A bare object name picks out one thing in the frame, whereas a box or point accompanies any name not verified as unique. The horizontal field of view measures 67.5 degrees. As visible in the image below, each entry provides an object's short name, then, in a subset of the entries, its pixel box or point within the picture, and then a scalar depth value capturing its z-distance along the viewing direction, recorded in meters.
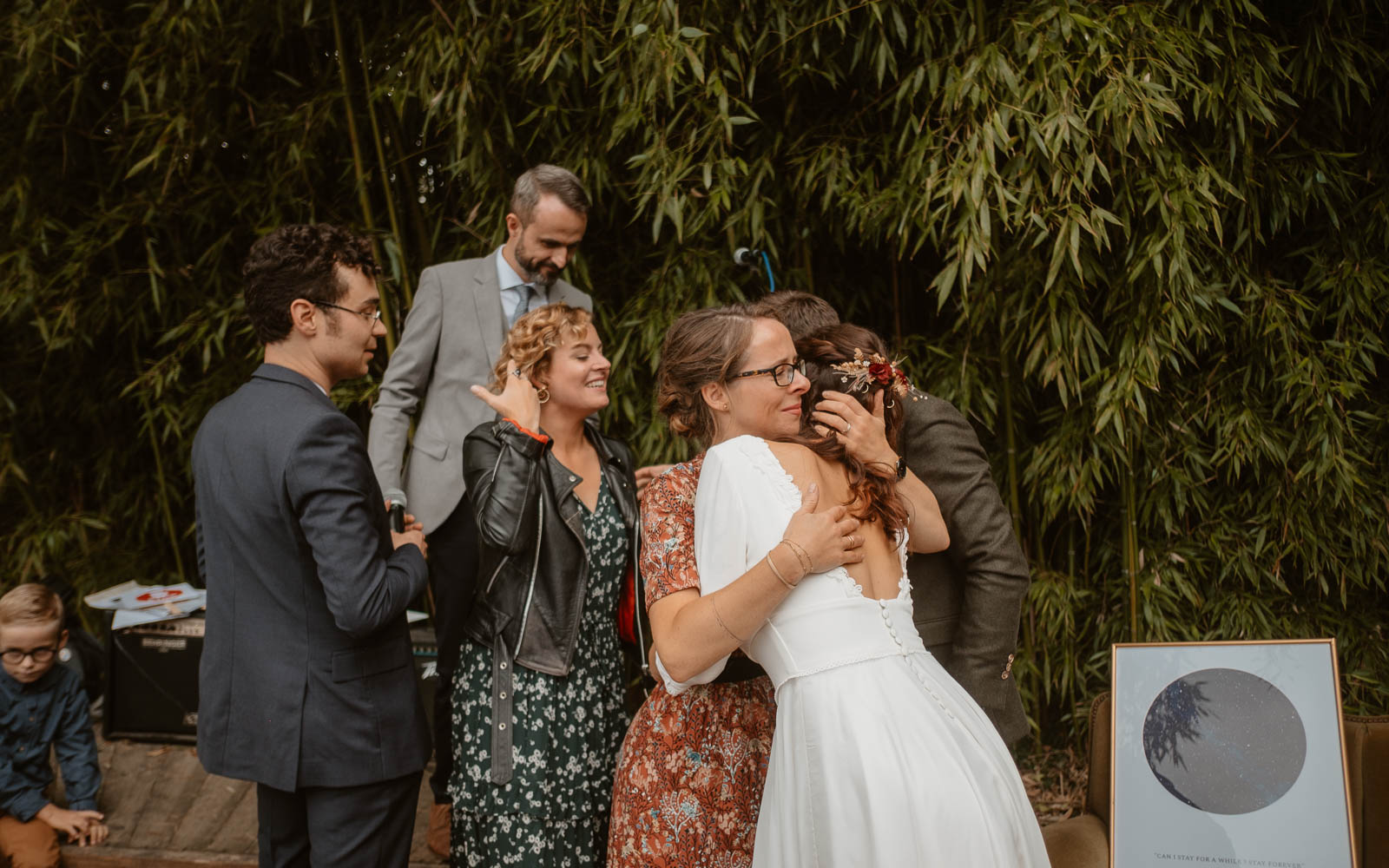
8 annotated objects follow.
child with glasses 2.86
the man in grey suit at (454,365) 2.64
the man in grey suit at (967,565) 1.90
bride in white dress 1.35
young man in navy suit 1.80
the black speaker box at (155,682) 3.31
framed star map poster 1.96
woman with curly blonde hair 2.09
